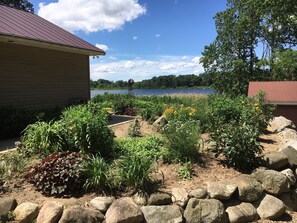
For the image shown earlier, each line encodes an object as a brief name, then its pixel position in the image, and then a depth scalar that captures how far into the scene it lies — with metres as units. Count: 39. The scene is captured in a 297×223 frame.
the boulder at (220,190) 4.20
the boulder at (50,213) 3.52
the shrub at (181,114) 7.55
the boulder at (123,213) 3.60
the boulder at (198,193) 4.10
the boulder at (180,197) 4.02
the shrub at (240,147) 4.91
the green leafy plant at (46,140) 5.09
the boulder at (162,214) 3.73
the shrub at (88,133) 4.97
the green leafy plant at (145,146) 5.29
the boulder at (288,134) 7.37
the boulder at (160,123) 7.76
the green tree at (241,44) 27.73
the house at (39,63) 8.66
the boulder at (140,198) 3.90
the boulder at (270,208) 4.35
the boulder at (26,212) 3.62
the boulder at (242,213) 4.10
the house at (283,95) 14.05
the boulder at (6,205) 3.67
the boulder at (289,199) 4.74
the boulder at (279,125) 8.30
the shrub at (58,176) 4.08
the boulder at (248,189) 4.36
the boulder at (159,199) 3.89
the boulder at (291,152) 5.45
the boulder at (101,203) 3.76
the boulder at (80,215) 3.49
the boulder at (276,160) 5.13
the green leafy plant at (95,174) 4.04
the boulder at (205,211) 3.87
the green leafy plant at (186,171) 4.64
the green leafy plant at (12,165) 4.46
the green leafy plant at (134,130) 7.17
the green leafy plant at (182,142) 5.07
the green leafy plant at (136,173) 4.08
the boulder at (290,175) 4.97
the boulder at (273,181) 4.61
